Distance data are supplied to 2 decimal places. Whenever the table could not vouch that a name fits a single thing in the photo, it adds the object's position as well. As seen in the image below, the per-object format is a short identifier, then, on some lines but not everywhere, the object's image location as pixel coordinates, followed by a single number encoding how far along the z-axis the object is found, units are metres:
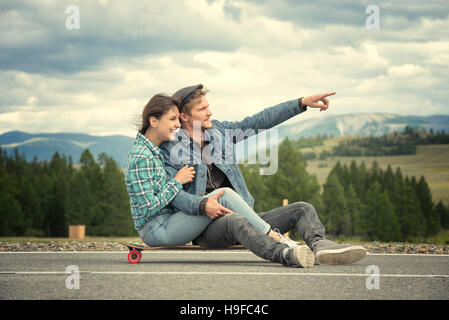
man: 4.95
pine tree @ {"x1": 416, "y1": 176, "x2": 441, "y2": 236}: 87.25
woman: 5.15
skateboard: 5.38
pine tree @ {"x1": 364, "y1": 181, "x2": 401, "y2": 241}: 77.69
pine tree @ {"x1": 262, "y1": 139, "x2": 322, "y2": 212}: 48.94
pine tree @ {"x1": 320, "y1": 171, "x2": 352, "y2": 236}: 74.38
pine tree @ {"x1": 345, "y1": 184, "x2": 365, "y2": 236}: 83.94
